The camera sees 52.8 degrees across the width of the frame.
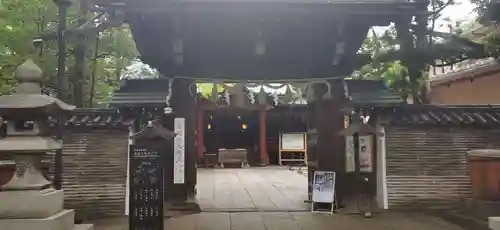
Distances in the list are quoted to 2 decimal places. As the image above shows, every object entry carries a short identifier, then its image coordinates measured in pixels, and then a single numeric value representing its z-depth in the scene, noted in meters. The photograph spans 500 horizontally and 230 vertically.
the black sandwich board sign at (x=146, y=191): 7.27
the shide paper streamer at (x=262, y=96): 12.76
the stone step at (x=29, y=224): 6.09
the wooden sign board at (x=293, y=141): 26.77
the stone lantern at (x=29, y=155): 6.18
